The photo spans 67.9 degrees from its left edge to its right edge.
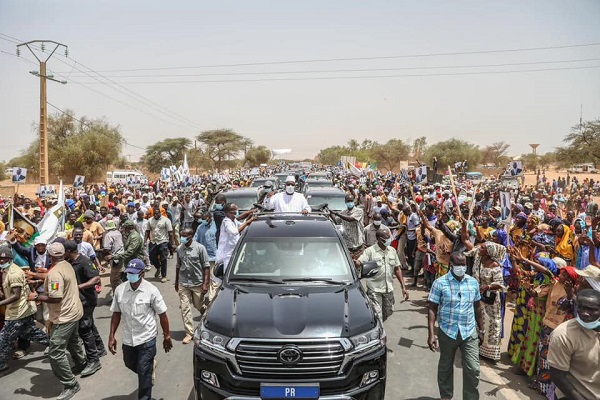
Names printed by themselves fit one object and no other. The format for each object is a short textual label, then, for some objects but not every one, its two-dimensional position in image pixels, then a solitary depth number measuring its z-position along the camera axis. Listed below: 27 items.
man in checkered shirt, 4.75
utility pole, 26.91
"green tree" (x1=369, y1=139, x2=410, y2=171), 87.12
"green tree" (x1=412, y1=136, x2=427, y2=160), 89.26
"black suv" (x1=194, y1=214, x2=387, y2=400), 3.94
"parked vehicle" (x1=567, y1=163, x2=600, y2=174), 67.94
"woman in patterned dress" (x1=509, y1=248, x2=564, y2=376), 5.33
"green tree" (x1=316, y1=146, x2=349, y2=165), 128.02
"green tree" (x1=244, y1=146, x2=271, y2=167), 113.31
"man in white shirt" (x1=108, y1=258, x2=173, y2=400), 4.73
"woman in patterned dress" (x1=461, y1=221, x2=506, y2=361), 5.83
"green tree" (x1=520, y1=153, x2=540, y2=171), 92.56
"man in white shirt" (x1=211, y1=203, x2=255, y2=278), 7.45
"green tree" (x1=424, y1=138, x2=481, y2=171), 76.00
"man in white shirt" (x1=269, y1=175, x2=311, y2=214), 10.06
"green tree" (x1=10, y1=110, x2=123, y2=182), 53.50
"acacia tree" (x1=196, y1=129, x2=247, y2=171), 89.94
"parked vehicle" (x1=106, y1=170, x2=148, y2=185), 33.74
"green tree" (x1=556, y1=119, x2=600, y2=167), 42.22
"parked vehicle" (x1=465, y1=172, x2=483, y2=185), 48.94
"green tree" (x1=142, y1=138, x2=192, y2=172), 85.12
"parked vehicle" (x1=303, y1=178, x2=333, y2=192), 19.47
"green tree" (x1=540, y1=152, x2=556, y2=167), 93.00
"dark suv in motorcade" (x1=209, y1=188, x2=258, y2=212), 13.50
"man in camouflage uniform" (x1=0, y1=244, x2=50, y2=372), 5.81
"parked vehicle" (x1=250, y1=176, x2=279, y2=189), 20.68
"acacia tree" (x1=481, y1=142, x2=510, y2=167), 97.62
